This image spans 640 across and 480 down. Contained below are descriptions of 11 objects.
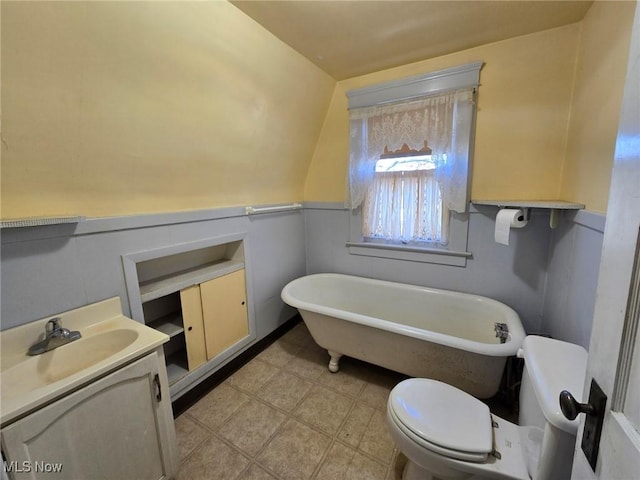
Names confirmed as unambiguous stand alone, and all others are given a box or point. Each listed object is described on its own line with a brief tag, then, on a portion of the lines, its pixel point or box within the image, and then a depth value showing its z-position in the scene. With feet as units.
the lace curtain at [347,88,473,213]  6.47
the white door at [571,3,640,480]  1.42
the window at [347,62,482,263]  6.51
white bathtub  5.02
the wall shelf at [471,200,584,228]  4.50
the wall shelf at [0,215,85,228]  3.15
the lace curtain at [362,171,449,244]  7.11
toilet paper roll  5.54
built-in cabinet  5.55
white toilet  2.54
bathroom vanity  2.76
